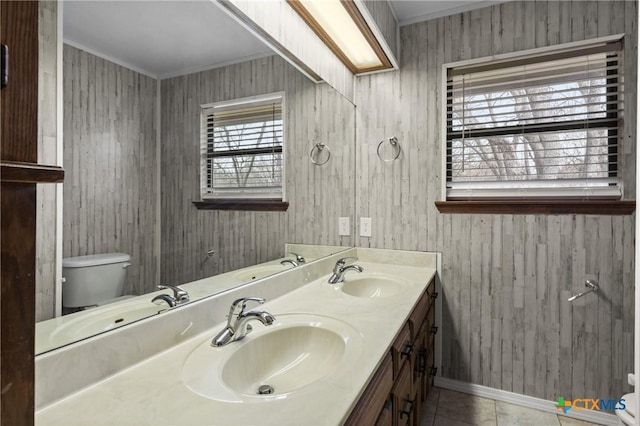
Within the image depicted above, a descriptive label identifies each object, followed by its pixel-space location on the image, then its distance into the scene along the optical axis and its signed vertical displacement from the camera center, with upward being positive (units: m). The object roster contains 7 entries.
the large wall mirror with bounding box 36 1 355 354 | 0.77 +0.16
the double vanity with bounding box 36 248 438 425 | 0.72 -0.41
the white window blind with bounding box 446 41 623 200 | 1.89 +0.52
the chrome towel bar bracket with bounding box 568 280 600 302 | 1.91 -0.40
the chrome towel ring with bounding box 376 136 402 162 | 2.33 +0.44
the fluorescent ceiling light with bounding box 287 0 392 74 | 1.65 +1.00
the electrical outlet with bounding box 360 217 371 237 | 2.45 -0.09
